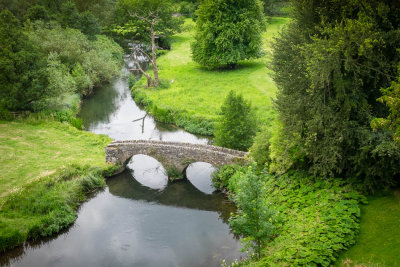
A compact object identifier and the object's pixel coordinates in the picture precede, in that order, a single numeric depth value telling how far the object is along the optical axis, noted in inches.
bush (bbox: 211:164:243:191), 1050.5
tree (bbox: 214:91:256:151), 1134.4
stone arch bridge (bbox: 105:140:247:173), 1079.0
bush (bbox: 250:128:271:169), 976.3
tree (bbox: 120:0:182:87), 2632.9
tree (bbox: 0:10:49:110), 1461.9
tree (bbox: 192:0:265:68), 2030.0
